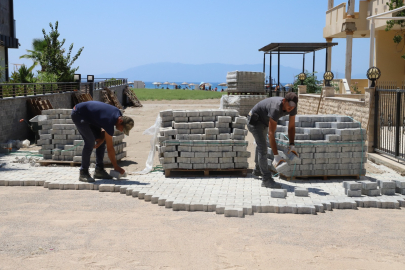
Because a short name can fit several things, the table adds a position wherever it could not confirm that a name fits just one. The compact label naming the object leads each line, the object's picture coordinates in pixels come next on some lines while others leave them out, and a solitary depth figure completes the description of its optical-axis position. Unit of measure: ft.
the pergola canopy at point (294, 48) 81.05
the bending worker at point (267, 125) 26.53
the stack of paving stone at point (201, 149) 31.99
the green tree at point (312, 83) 82.23
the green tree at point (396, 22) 68.86
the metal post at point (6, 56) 99.08
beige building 80.23
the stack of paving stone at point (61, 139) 36.35
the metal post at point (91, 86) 93.78
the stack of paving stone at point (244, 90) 80.23
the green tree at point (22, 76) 75.36
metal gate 39.01
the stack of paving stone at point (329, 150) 30.48
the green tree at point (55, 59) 98.99
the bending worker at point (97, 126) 27.99
